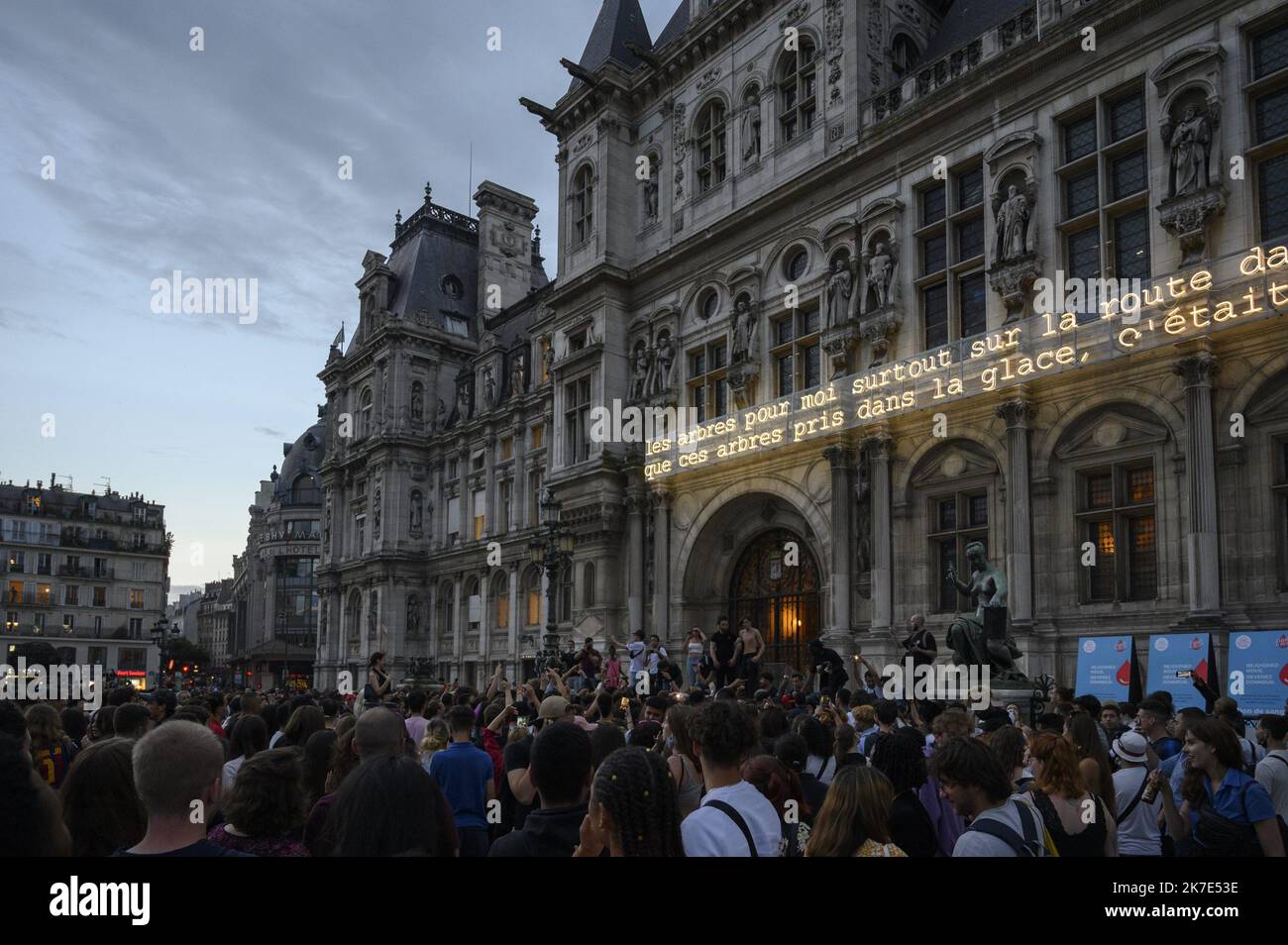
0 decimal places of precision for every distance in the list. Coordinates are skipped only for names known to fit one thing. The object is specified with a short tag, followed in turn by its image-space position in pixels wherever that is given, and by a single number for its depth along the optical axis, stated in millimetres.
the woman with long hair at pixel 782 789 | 6285
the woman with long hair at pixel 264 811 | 4703
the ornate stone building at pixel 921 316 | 18609
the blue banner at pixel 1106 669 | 18047
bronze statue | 16234
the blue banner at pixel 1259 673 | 15781
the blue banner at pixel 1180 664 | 16812
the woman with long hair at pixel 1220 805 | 6699
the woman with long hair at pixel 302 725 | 8336
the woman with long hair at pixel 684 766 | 6910
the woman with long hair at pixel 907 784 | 5836
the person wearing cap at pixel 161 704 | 11896
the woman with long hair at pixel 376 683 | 15102
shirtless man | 21109
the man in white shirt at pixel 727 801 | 4707
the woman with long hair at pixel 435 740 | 8539
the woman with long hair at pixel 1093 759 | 6895
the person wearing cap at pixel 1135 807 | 7473
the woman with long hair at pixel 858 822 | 4816
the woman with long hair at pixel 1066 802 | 6113
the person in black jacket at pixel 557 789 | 4906
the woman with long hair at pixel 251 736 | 7969
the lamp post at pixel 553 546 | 26047
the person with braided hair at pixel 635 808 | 4281
